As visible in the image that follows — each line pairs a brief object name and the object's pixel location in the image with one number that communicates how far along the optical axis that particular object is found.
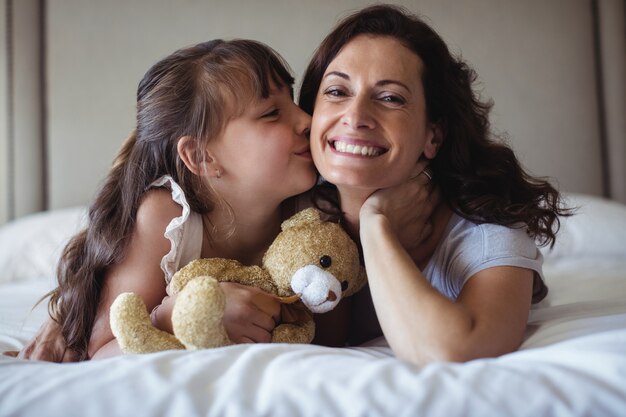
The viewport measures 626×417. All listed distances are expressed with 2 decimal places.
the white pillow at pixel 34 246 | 2.35
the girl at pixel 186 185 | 1.22
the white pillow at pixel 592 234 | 2.20
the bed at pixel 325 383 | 0.70
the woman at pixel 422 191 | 0.95
